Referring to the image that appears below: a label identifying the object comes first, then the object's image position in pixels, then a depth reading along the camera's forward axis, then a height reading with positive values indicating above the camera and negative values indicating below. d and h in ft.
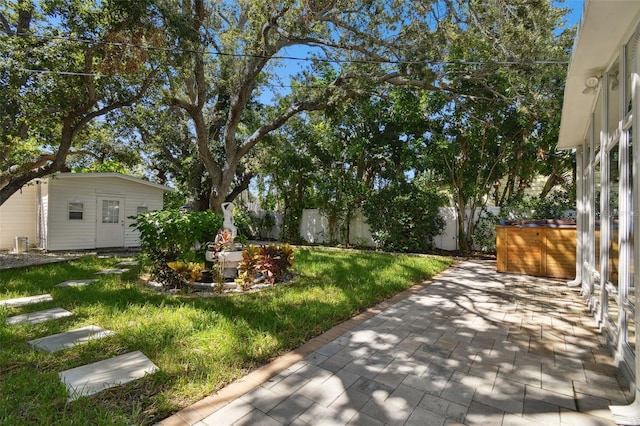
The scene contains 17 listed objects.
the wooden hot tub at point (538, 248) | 18.99 -2.05
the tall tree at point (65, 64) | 18.60 +10.03
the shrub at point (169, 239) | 15.87 -1.25
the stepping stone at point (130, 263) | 22.26 -3.57
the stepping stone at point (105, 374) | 6.77 -3.85
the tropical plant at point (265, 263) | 16.56 -2.68
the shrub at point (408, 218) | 30.48 -0.18
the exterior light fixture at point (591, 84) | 10.70 +4.77
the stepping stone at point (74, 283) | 15.85 -3.65
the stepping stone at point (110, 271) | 18.99 -3.61
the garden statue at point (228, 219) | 17.19 -0.19
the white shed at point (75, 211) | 29.07 +0.41
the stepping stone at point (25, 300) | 12.80 -3.73
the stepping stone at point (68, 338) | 8.82 -3.80
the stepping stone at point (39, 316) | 10.75 -3.76
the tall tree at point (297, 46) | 21.53 +13.69
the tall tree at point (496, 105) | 19.04 +9.08
